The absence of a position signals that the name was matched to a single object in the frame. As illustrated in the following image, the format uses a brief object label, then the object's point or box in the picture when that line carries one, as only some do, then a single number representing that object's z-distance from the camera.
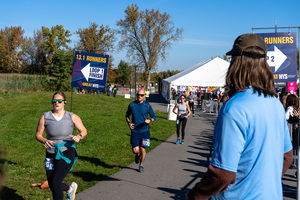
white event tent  34.47
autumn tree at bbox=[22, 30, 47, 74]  64.62
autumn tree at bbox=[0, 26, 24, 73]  63.12
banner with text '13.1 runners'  8.39
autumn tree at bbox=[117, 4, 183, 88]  54.88
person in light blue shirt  1.59
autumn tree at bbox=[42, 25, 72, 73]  62.38
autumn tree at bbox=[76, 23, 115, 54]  55.94
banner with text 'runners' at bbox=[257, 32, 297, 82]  7.24
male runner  8.05
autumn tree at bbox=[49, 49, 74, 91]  39.03
